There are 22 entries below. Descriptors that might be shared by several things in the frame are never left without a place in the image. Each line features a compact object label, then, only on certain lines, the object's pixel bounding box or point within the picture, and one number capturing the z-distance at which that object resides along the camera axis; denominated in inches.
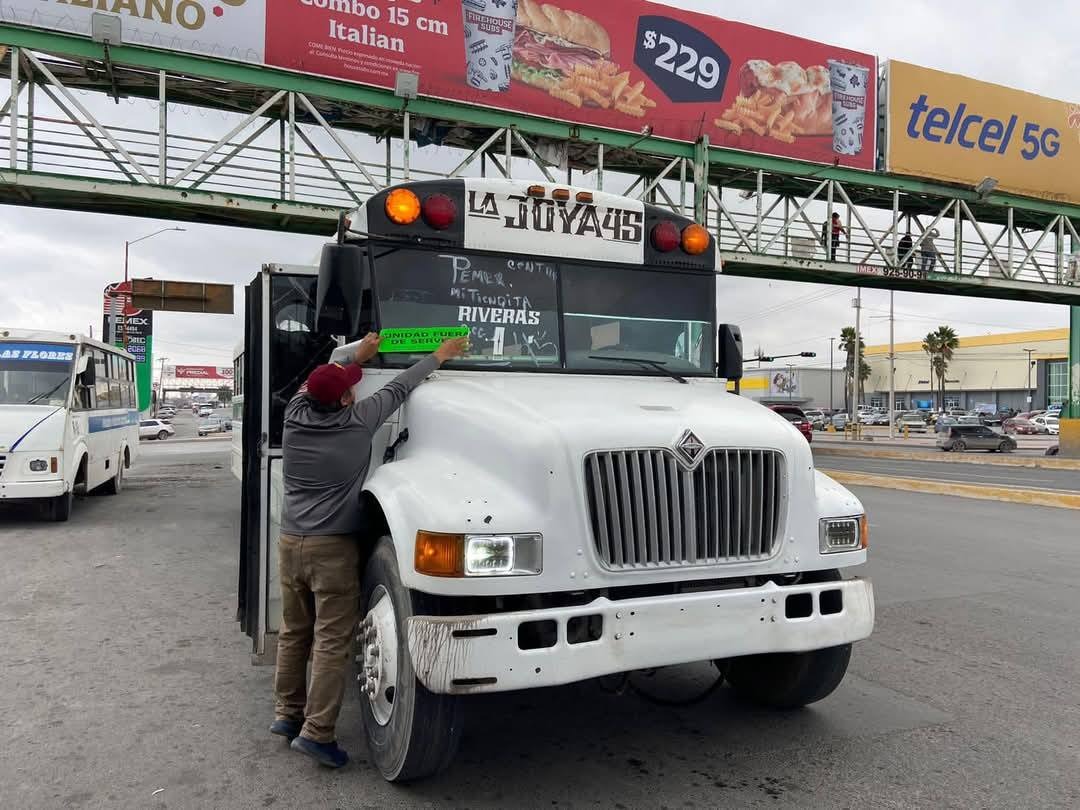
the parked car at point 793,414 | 935.0
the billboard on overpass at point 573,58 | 616.1
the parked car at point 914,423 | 2473.3
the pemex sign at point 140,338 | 1241.2
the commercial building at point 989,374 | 3161.9
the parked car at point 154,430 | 1738.4
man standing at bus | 139.3
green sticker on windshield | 157.0
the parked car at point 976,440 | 1379.2
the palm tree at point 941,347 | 3137.3
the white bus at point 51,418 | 417.1
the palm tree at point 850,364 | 3036.4
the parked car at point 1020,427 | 2189.3
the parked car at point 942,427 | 1490.3
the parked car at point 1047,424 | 2135.8
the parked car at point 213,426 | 2040.4
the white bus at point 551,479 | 119.5
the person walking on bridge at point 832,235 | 885.2
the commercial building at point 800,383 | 3850.9
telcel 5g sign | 916.6
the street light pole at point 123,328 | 1196.2
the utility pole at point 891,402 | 2009.8
